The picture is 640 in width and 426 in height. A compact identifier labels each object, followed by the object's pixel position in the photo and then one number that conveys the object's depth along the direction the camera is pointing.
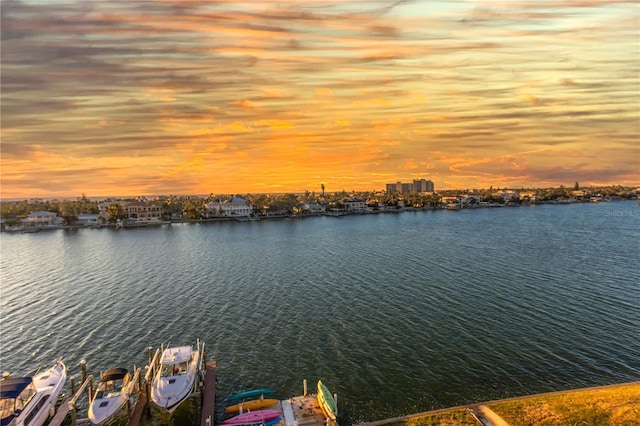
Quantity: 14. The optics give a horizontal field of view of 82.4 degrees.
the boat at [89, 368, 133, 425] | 25.23
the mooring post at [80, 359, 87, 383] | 30.08
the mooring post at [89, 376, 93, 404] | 27.91
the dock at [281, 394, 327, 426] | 24.94
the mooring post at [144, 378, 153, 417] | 27.76
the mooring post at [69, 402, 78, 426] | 24.97
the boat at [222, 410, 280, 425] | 24.80
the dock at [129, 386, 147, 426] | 26.48
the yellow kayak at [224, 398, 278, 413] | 26.82
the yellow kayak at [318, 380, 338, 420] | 24.84
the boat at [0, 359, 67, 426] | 24.47
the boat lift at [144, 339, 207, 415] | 28.67
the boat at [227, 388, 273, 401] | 28.56
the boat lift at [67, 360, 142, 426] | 25.22
